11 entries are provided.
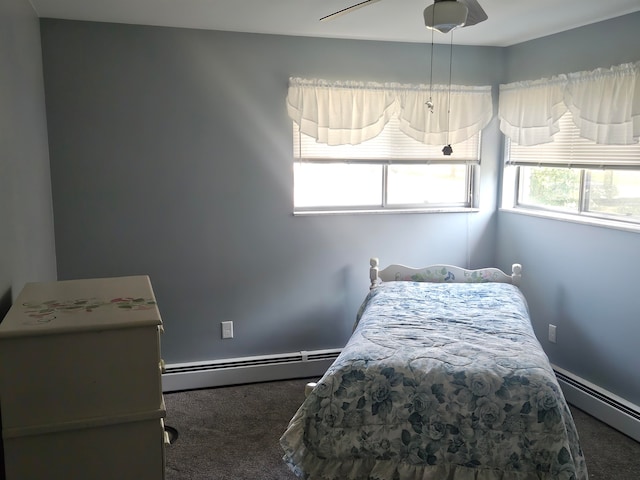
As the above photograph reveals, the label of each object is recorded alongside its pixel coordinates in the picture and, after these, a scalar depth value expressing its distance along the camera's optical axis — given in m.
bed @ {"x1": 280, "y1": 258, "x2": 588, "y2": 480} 2.36
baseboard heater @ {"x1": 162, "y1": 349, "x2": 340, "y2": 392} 3.75
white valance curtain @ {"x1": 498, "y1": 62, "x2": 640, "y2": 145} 3.12
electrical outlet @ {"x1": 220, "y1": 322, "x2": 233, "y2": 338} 3.83
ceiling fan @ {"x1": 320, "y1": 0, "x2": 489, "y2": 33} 2.21
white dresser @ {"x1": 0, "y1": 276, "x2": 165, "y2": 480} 1.60
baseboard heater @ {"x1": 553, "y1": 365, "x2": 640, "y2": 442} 3.15
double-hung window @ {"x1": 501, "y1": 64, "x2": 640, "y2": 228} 3.17
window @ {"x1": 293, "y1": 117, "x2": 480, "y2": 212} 3.92
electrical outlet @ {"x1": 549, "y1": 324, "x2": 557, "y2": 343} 3.76
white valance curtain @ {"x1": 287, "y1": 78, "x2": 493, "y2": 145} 3.74
